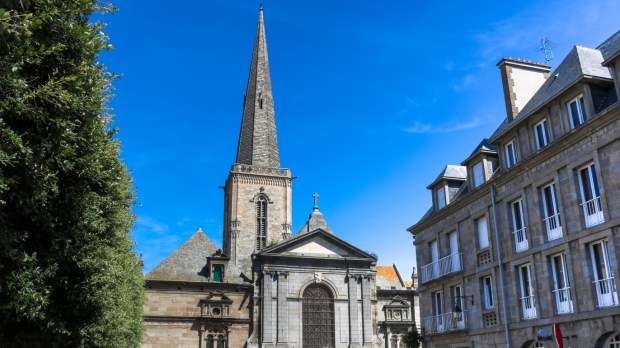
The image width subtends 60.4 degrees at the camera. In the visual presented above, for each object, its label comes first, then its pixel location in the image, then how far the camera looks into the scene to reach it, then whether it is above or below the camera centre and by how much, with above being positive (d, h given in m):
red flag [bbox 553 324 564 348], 11.77 +0.16
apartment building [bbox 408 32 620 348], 13.22 +3.56
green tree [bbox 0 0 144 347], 6.39 +2.43
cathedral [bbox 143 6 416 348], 34.91 +3.37
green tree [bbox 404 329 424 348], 21.39 +0.30
